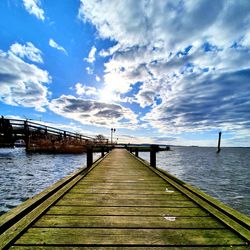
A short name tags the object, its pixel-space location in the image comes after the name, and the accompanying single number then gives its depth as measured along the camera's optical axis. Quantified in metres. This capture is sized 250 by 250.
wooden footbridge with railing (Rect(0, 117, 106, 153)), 30.83
